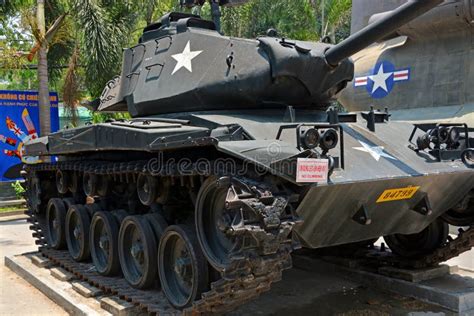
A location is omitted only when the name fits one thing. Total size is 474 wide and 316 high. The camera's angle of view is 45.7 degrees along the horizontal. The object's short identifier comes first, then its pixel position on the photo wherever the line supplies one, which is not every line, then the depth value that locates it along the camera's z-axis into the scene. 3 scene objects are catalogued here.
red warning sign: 4.19
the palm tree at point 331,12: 25.08
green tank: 4.41
